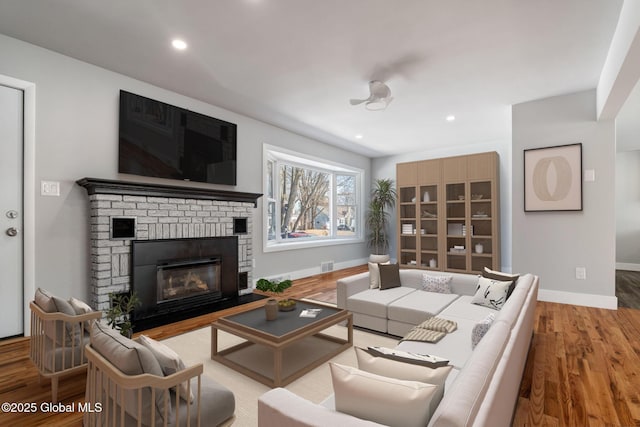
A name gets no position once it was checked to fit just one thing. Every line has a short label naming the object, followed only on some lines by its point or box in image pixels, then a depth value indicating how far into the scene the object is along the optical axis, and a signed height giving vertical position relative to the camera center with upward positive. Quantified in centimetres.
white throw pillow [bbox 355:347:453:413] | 113 -58
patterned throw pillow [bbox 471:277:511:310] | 285 -70
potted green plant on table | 283 -65
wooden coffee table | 225 -97
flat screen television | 361 +95
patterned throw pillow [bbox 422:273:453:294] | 345 -74
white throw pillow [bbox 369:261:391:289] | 367 -69
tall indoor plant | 763 +6
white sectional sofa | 95 -68
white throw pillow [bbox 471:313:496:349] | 192 -69
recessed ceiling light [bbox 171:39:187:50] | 289 +162
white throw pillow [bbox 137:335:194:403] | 139 -65
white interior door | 288 +5
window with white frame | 574 +35
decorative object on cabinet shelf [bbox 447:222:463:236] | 618 -22
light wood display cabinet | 583 +9
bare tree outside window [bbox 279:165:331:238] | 612 +32
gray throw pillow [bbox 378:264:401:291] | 362 -69
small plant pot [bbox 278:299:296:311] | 285 -80
